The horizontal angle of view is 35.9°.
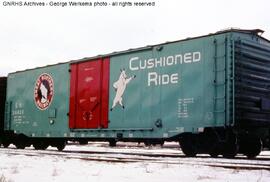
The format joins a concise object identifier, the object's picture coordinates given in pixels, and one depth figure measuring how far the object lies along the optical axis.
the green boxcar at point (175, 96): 12.34
